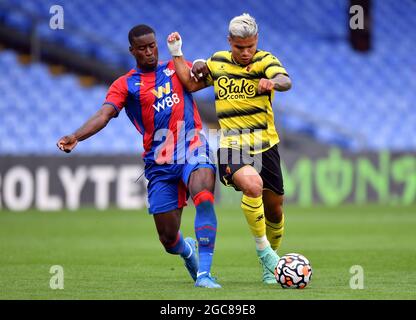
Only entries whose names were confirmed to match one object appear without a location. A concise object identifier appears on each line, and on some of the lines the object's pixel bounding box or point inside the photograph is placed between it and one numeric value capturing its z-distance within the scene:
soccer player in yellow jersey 16.17
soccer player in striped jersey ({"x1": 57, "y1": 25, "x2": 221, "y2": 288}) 16.52
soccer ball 15.23
